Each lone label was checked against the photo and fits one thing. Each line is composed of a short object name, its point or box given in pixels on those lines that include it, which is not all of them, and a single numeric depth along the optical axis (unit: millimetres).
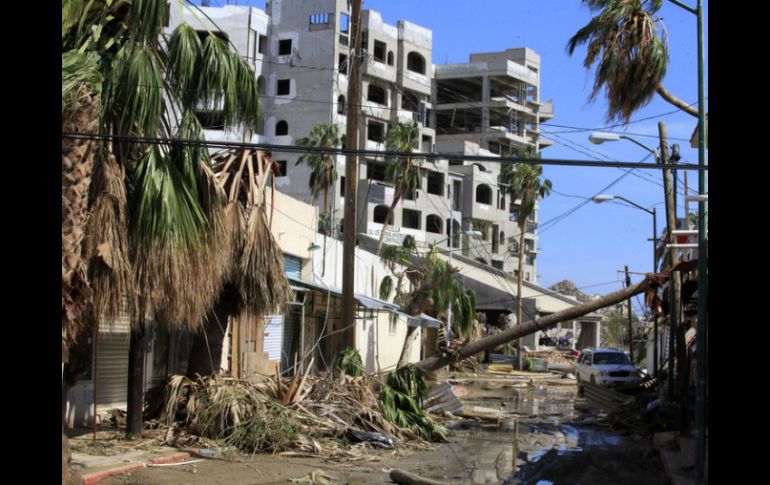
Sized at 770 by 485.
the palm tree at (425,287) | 40125
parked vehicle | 32128
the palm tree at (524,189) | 53938
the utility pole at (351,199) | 20344
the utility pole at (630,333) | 50844
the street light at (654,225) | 27297
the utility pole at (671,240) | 21391
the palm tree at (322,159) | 54188
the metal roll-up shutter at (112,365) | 17234
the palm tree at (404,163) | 47875
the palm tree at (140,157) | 11305
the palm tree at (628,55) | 19188
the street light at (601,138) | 19062
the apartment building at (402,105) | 66750
